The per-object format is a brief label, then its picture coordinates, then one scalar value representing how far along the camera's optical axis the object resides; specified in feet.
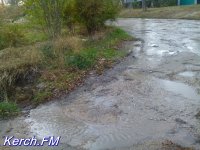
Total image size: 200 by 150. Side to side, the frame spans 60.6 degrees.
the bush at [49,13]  20.96
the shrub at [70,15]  24.92
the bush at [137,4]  72.90
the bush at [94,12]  25.18
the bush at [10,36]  21.34
